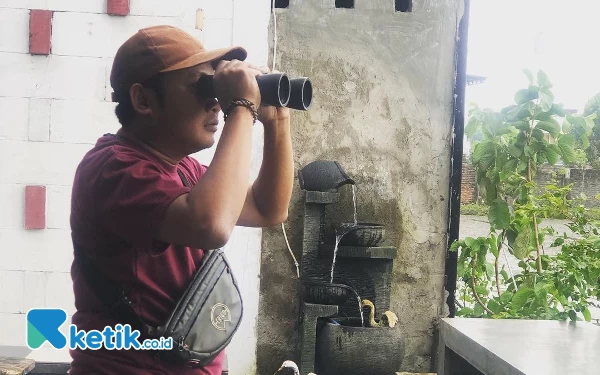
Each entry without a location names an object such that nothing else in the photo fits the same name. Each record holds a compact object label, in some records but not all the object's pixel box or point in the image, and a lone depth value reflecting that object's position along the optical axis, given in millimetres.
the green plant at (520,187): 3541
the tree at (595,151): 13273
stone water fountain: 3439
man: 1123
